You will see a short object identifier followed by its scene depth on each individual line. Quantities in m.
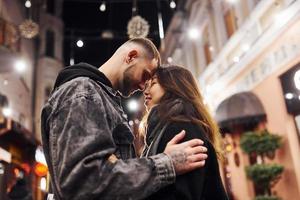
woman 1.96
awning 10.66
